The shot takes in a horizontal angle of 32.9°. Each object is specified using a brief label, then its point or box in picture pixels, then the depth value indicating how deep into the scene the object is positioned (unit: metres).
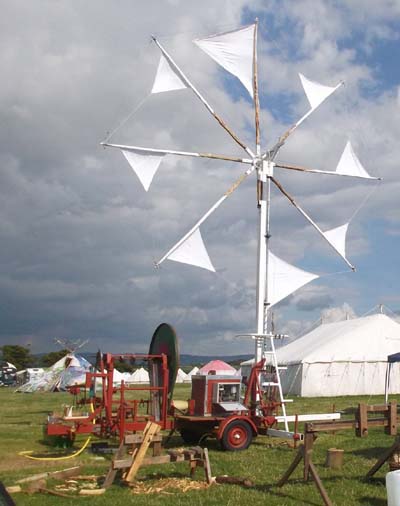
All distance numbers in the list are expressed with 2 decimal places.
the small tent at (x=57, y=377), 46.19
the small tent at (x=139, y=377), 62.88
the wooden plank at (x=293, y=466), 11.15
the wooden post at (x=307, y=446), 11.01
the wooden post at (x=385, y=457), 11.10
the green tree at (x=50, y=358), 108.04
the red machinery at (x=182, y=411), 16.03
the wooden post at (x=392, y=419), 12.36
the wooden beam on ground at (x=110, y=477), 11.60
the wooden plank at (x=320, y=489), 9.67
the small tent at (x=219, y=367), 49.38
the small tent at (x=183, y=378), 70.94
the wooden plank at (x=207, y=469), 11.72
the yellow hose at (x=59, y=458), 15.31
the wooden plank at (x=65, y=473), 12.34
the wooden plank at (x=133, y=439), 12.50
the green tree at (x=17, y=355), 110.31
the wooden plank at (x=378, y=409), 12.47
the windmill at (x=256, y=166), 20.27
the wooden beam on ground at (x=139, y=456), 11.73
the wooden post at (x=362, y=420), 11.82
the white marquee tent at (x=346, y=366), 38.94
